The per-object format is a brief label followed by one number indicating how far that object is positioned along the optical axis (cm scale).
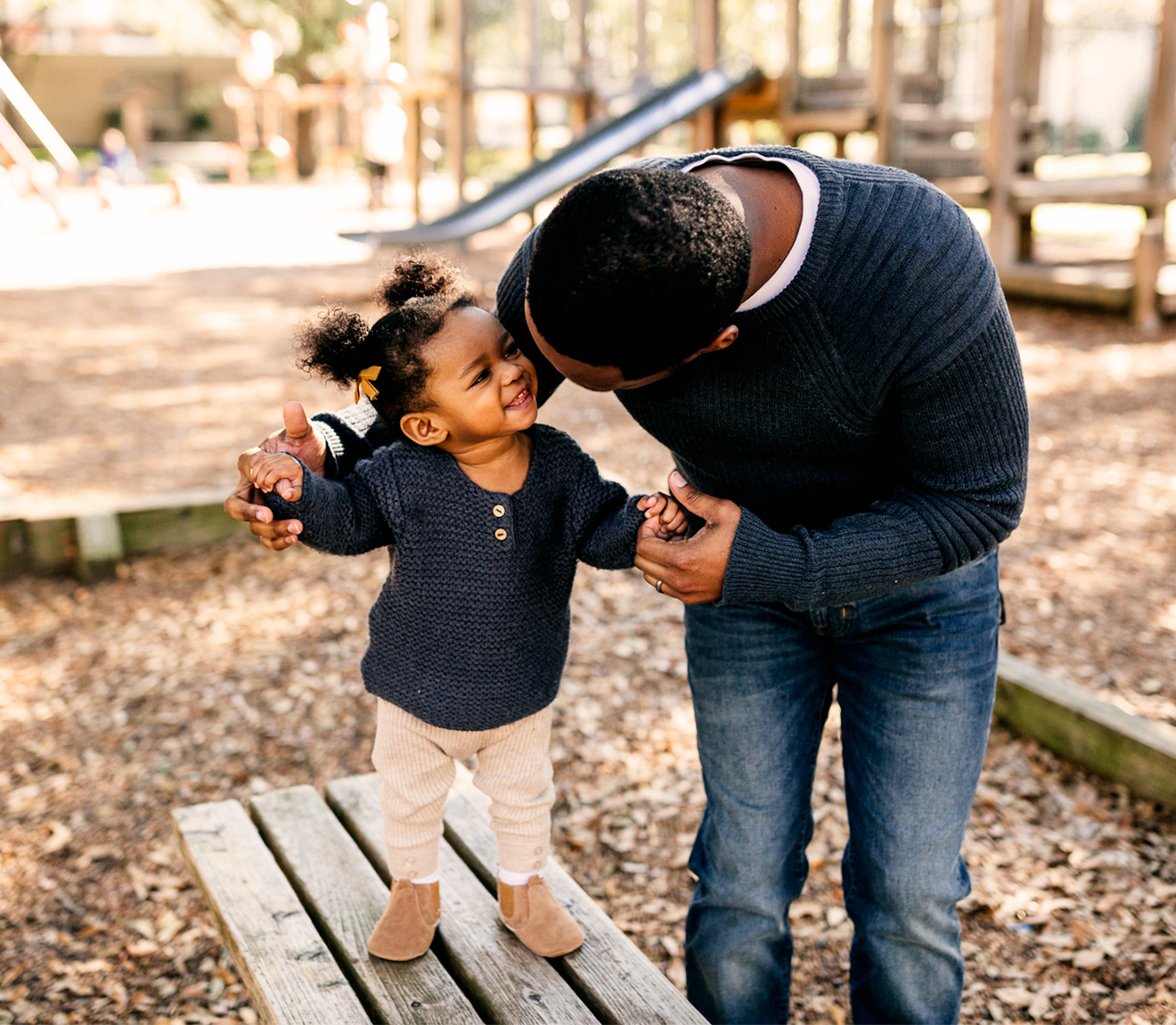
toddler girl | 195
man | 162
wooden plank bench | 209
